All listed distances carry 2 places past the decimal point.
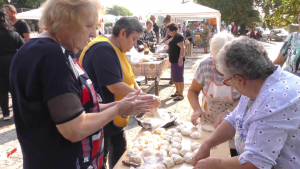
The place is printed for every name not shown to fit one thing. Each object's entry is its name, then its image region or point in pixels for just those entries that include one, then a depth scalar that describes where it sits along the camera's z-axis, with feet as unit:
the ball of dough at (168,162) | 5.35
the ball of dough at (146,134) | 6.75
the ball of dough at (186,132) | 6.96
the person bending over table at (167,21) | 24.16
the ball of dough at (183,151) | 5.86
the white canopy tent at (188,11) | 32.58
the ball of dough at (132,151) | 5.59
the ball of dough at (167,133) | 6.81
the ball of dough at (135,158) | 5.39
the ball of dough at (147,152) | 5.56
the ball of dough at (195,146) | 6.10
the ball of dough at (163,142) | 6.39
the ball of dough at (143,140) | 6.31
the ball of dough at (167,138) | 6.61
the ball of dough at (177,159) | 5.50
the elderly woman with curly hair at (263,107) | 3.34
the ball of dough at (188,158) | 5.52
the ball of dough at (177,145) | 6.17
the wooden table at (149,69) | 17.44
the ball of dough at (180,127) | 7.28
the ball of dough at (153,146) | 6.08
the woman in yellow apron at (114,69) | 6.19
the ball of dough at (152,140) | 6.36
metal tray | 7.44
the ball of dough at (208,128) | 7.16
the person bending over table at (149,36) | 26.40
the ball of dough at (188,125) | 7.38
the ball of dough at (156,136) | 6.65
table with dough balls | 5.50
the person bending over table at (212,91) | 6.72
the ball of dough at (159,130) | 7.04
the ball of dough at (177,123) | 7.73
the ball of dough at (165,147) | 6.10
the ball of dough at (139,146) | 5.97
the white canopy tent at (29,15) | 36.27
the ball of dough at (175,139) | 6.47
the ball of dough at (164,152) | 5.84
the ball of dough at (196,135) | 6.74
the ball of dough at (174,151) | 5.85
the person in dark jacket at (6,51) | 13.67
